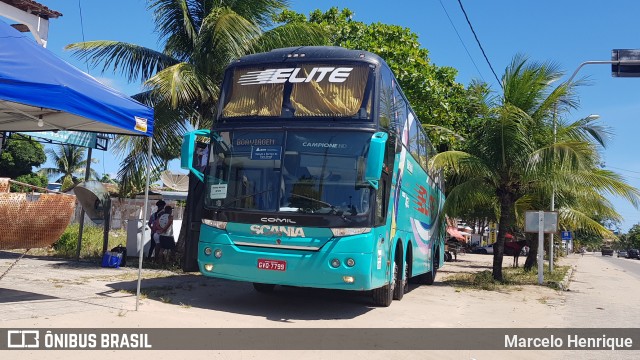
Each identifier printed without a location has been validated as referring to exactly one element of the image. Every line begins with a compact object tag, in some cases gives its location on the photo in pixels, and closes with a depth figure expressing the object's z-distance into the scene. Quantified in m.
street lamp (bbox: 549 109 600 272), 14.38
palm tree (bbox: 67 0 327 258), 13.56
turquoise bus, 7.91
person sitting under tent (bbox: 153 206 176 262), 13.77
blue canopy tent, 6.47
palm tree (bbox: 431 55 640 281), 13.91
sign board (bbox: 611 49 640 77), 15.23
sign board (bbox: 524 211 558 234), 14.93
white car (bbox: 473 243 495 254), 52.97
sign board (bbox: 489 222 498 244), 60.36
